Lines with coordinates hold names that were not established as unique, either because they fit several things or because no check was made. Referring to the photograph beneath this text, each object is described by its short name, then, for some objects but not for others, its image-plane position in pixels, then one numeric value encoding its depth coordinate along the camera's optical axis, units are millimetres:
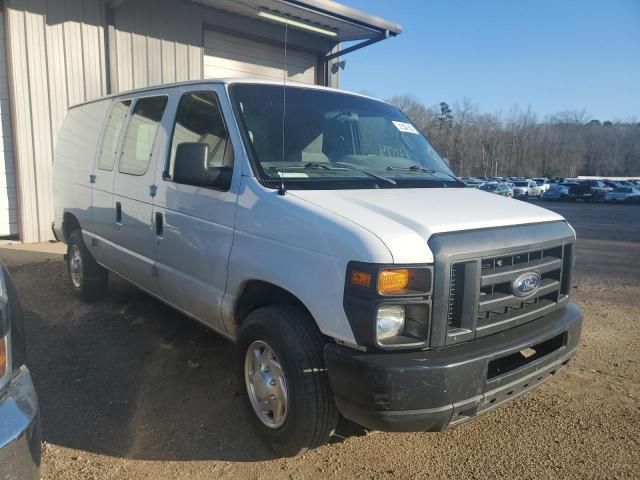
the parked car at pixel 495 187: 37231
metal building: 8547
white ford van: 2361
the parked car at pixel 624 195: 36188
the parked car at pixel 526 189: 46131
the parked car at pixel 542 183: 50369
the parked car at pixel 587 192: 38225
